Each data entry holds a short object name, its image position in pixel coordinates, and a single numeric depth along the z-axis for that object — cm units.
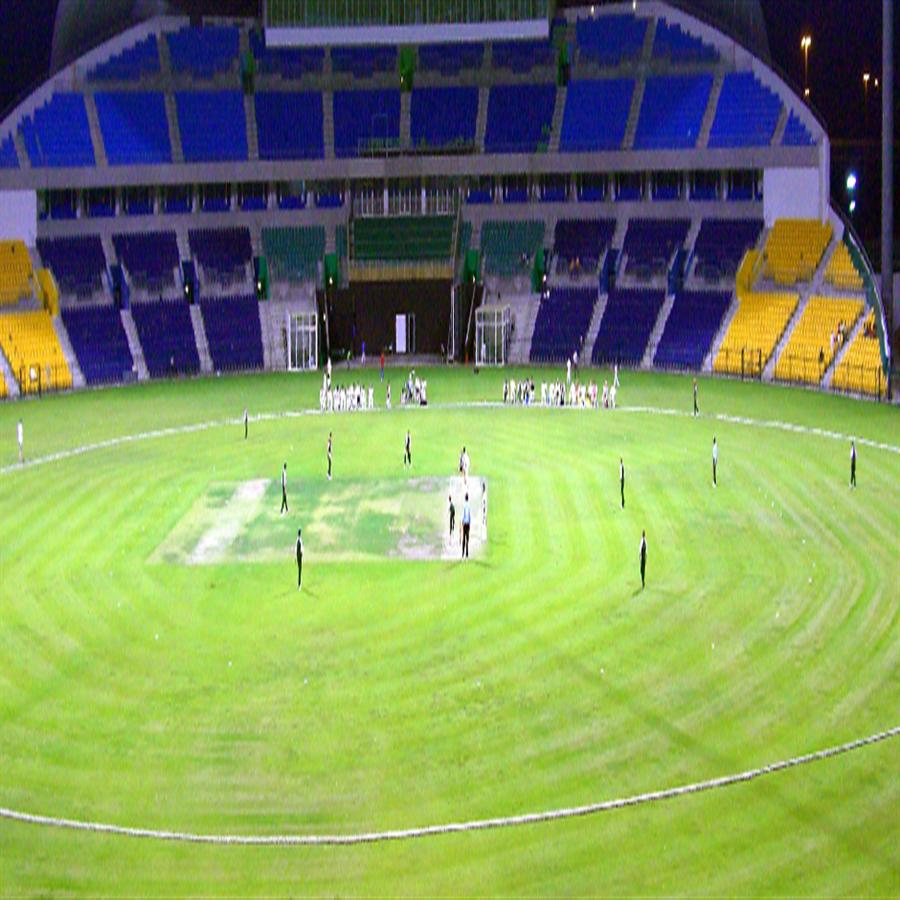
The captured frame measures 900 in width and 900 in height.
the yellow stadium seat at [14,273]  7231
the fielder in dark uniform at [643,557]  3089
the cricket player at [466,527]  3422
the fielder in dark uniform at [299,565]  3178
